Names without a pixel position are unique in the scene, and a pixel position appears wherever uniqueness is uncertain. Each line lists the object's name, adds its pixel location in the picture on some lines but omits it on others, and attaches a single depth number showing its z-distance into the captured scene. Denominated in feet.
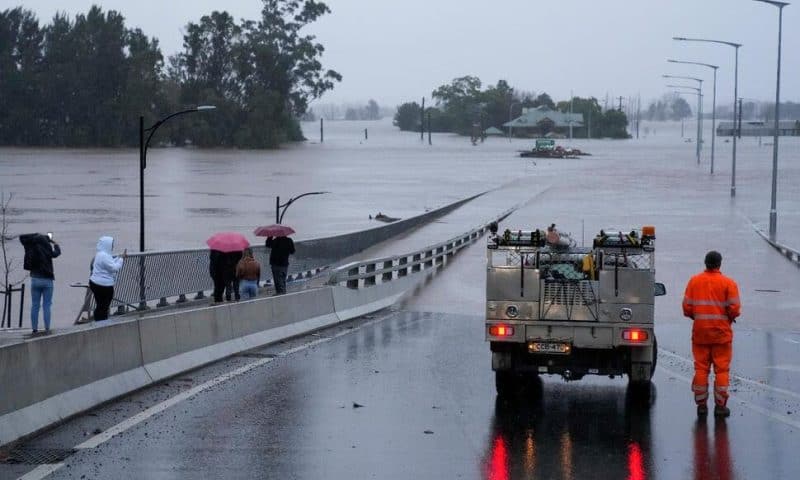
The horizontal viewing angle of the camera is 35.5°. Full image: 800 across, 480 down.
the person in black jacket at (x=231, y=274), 81.61
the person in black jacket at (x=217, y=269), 80.10
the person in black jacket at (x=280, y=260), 87.45
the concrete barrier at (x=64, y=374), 35.35
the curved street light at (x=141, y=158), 117.56
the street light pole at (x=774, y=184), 158.28
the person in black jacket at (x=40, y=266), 61.52
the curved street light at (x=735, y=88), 237.57
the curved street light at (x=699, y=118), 414.21
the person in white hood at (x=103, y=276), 60.80
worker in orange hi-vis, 40.88
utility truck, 42.96
